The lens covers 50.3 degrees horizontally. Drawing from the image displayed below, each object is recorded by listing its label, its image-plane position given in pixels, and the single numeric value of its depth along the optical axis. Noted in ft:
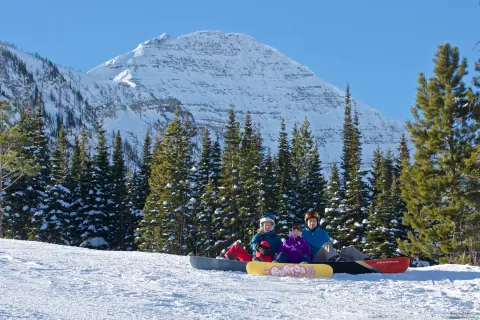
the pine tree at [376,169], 141.08
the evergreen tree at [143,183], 161.07
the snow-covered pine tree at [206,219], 133.49
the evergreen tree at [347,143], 183.78
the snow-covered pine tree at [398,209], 121.80
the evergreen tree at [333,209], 131.85
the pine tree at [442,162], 74.30
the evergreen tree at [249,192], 128.26
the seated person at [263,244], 37.76
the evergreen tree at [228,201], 129.29
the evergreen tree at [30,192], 136.05
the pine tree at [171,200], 135.74
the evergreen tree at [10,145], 94.89
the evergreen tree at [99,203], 146.10
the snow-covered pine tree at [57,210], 137.08
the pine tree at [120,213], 153.99
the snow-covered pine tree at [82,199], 144.97
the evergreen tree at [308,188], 141.79
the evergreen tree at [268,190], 128.47
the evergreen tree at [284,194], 132.77
